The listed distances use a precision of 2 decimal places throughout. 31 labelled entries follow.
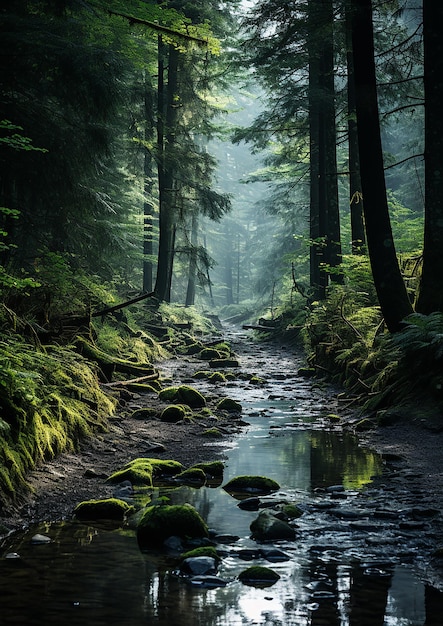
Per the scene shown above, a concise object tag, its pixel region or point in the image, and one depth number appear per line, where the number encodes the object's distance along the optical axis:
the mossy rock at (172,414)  11.01
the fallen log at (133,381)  12.13
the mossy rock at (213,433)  9.92
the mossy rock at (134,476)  7.06
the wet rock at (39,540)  5.07
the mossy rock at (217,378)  16.38
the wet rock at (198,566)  4.48
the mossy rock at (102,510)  5.85
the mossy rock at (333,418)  10.98
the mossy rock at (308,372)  16.84
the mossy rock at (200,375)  16.81
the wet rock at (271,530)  5.21
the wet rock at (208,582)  4.28
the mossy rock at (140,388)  13.46
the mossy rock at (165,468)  7.61
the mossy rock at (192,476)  7.30
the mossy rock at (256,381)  15.96
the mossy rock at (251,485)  6.80
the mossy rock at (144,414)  11.00
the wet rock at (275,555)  4.75
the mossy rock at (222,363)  19.41
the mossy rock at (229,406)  12.24
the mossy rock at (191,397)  12.67
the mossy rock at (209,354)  21.62
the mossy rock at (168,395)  12.79
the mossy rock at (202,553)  4.70
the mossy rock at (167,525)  5.15
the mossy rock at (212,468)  7.54
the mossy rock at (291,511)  5.78
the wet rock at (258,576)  4.34
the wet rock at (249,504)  6.13
